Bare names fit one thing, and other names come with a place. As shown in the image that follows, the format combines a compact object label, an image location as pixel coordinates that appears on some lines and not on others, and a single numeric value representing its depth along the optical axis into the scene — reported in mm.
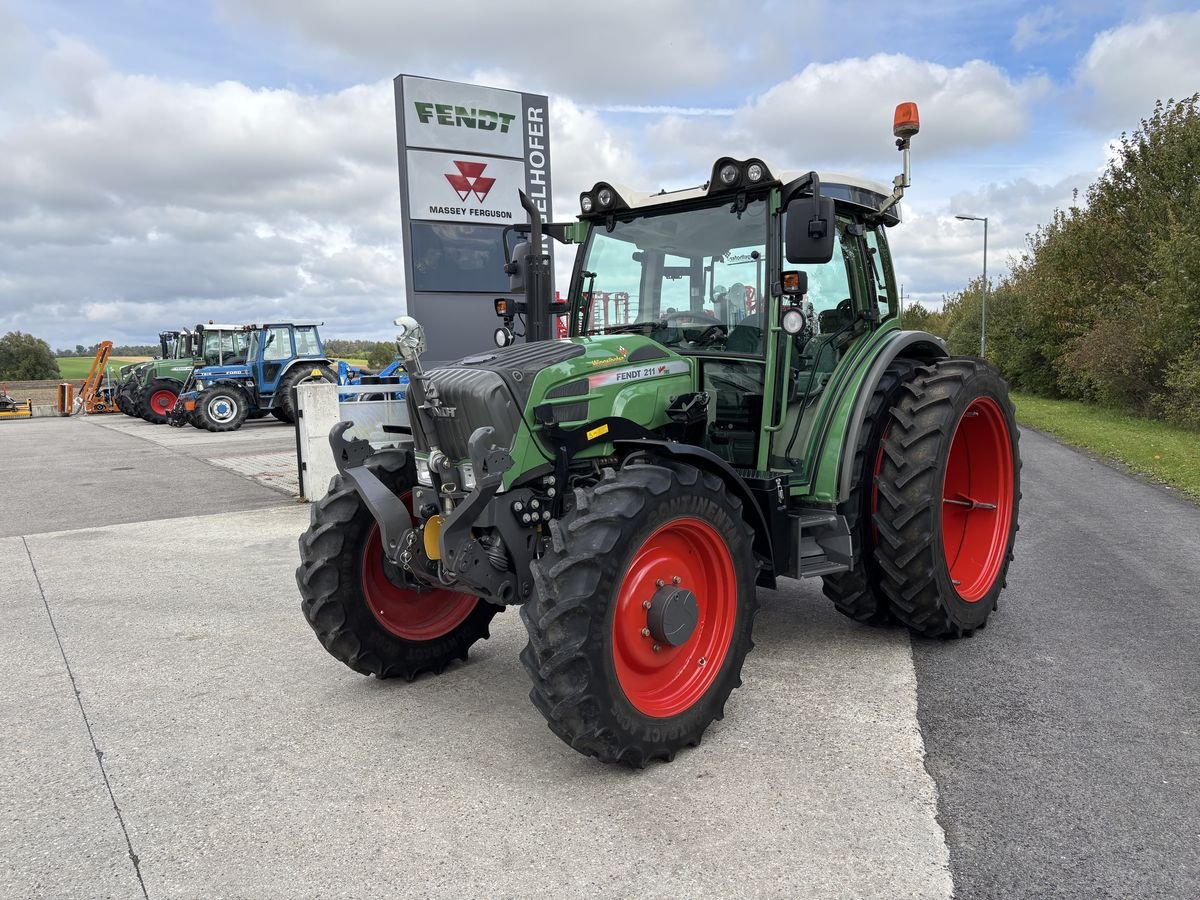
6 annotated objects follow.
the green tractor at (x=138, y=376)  24844
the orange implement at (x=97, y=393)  29250
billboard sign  9930
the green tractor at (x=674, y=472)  3312
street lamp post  30983
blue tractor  20359
